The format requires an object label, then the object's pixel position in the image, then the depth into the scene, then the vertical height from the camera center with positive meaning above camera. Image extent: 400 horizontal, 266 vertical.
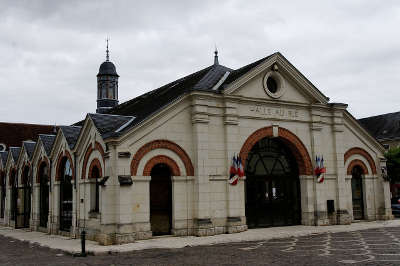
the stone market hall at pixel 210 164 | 16.56 +0.86
